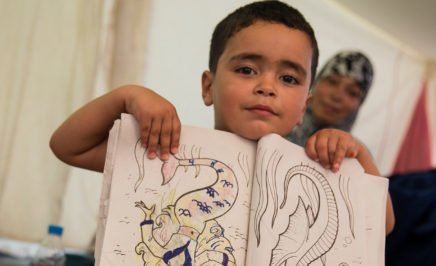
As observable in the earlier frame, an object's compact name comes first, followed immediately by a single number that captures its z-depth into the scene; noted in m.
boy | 0.61
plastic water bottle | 1.19
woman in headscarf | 1.60
